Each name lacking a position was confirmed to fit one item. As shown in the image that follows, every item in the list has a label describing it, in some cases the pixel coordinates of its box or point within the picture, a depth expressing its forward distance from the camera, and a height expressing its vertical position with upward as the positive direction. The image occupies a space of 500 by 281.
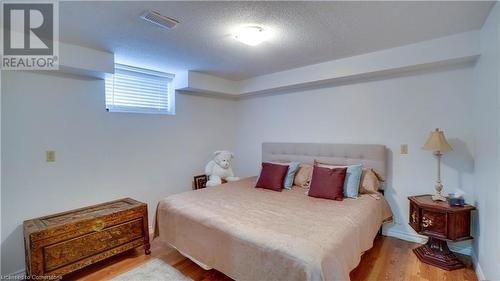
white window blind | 3.17 +0.65
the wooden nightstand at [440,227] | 2.25 -0.86
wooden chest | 2.04 -0.94
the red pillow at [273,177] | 3.10 -0.52
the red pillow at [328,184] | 2.62 -0.52
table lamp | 2.40 -0.08
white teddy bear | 3.69 -0.46
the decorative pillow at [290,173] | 3.21 -0.49
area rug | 2.20 -1.29
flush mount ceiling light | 2.13 +0.94
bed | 1.55 -0.72
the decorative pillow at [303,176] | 3.24 -0.53
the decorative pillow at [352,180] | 2.68 -0.49
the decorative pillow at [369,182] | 2.76 -0.52
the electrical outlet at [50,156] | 2.53 -0.21
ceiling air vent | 1.88 +0.95
